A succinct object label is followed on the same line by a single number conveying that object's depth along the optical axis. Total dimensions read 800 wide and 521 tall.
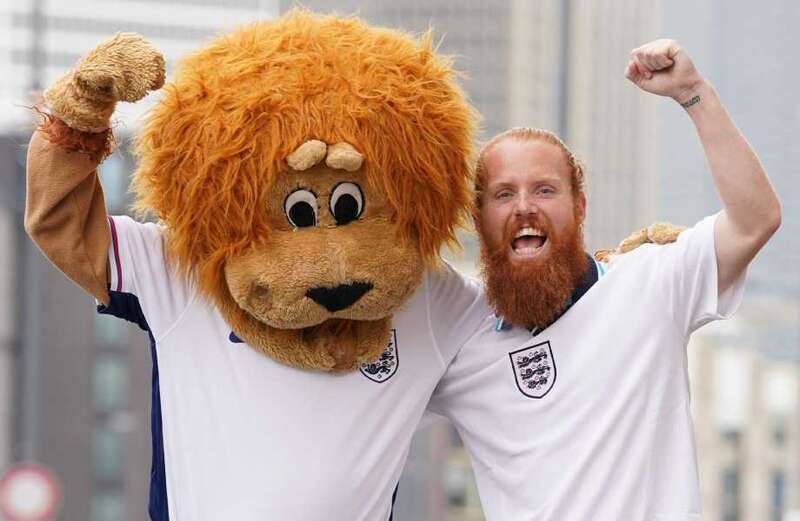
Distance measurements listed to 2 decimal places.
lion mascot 6.04
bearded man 6.21
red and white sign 15.60
